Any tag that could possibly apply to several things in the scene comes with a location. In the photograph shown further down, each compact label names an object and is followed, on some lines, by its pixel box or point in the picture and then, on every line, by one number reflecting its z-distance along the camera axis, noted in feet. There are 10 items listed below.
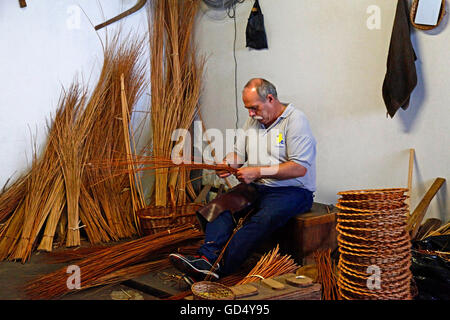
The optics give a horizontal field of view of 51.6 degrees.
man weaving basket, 7.86
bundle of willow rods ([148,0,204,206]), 11.33
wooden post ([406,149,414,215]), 8.66
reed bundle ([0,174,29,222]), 9.94
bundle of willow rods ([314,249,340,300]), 7.06
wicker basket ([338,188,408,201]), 6.20
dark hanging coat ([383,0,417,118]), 8.29
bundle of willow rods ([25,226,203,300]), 7.64
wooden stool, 8.50
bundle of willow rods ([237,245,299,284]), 7.10
